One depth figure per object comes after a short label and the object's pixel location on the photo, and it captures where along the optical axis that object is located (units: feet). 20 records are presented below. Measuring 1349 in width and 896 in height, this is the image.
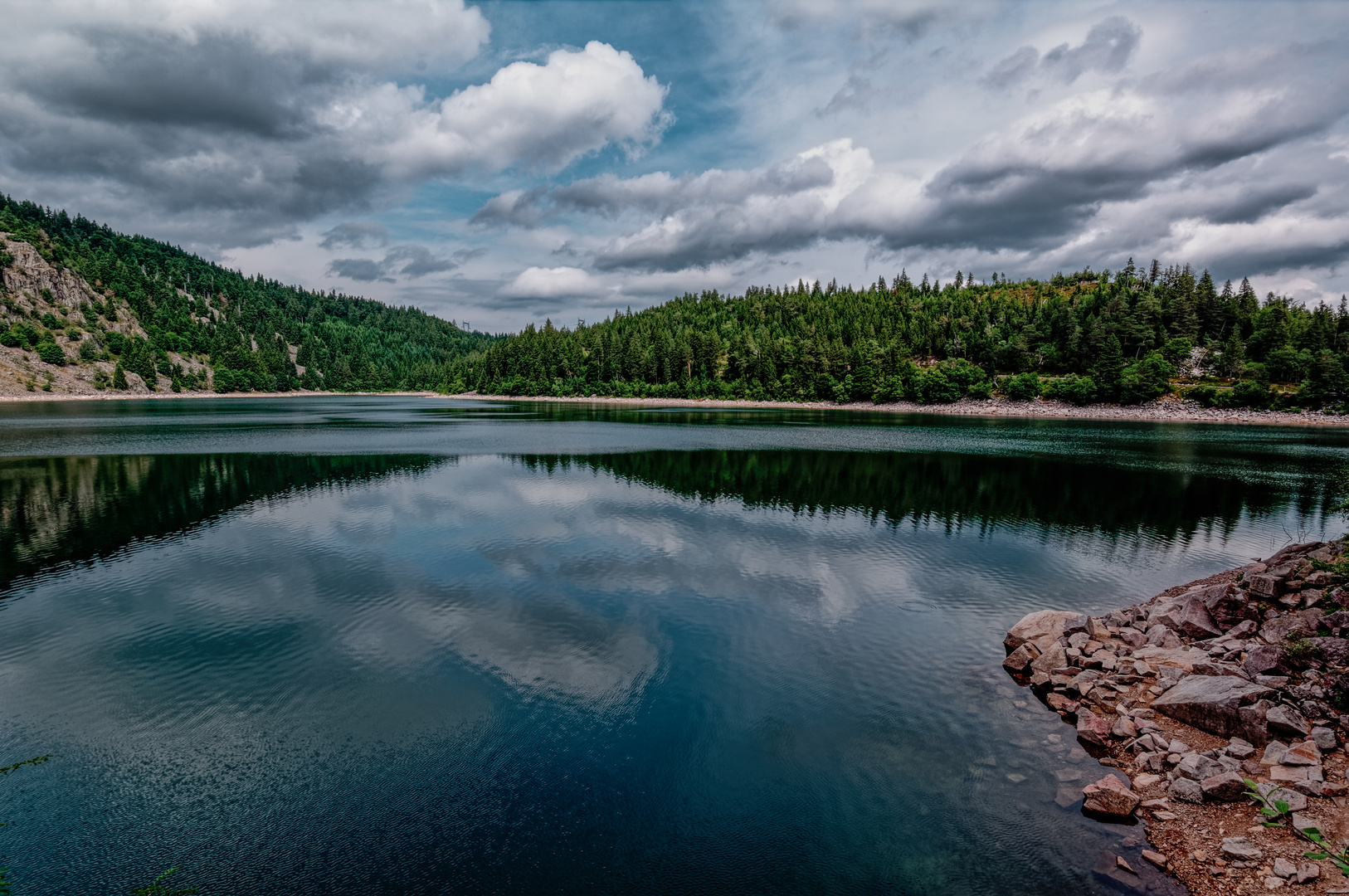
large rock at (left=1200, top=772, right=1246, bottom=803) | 33.65
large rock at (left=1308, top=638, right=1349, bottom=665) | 41.98
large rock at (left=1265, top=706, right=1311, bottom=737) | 37.63
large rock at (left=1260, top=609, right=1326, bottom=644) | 47.39
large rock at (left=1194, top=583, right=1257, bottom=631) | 54.54
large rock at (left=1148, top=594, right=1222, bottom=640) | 54.24
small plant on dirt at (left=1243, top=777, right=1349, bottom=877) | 26.06
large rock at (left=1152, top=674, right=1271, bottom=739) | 39.99
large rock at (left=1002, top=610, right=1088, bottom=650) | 55.62
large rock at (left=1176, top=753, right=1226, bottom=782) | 35.58
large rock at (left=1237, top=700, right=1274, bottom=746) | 38.34
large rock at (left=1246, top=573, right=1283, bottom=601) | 54.49
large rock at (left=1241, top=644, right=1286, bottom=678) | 44.86
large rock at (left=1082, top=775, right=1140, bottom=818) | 33.81
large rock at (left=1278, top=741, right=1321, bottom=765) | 34.68
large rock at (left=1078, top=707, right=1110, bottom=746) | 41.57
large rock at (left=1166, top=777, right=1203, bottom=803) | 34.32
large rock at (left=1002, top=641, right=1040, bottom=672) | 52.24
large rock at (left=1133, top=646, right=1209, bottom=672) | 48.80
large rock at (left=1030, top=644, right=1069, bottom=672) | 50.62
